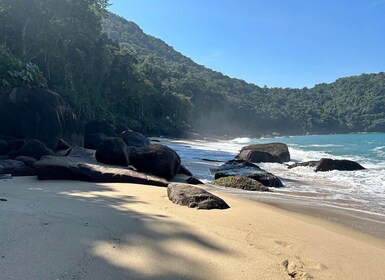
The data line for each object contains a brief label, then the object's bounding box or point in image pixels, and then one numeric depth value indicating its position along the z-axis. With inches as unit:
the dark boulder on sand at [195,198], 260.2
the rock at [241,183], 442.0
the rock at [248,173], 484.7
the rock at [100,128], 921.5
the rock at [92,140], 821.2
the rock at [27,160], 447.0
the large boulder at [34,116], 633.0
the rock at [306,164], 758.5
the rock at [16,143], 564.8
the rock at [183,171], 522.3
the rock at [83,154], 460.8
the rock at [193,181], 451.1
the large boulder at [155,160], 450.9
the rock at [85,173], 370.3
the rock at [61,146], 597.3
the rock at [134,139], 855.7
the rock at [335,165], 705.6
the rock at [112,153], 471.5
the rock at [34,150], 504.4
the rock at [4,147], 540.4
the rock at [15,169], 394.3
